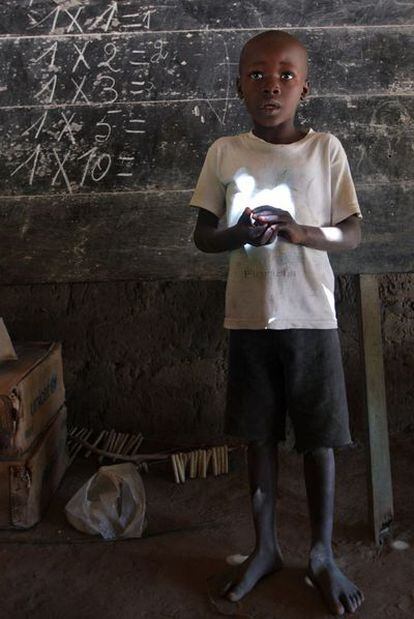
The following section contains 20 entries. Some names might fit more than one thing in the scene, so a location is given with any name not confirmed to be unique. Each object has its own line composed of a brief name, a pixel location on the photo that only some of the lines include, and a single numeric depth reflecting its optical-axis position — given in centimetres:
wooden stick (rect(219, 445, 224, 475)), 306
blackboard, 262
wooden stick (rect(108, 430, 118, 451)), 314
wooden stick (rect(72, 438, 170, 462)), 304
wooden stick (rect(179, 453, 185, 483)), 300
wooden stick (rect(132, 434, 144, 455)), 313
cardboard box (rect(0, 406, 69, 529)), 252
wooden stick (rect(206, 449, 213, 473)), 306
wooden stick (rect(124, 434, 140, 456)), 314
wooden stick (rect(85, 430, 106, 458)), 315
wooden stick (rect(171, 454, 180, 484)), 298
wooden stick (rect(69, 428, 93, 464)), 317
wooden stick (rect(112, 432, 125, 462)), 313
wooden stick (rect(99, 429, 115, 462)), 314
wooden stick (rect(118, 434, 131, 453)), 313
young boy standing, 199
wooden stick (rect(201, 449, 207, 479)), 303
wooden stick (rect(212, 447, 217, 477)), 304
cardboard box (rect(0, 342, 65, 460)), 247
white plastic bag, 254
